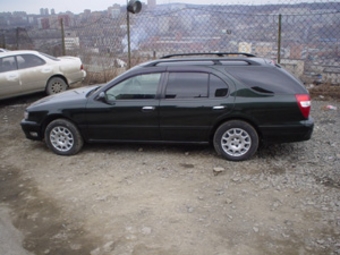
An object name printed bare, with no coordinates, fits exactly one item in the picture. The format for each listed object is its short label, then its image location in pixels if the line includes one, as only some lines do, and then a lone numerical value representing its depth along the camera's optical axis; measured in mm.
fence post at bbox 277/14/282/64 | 8717
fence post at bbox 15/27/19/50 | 16109
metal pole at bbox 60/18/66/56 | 12461
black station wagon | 5027
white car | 9359
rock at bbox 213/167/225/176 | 4945
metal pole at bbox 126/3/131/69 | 10234
